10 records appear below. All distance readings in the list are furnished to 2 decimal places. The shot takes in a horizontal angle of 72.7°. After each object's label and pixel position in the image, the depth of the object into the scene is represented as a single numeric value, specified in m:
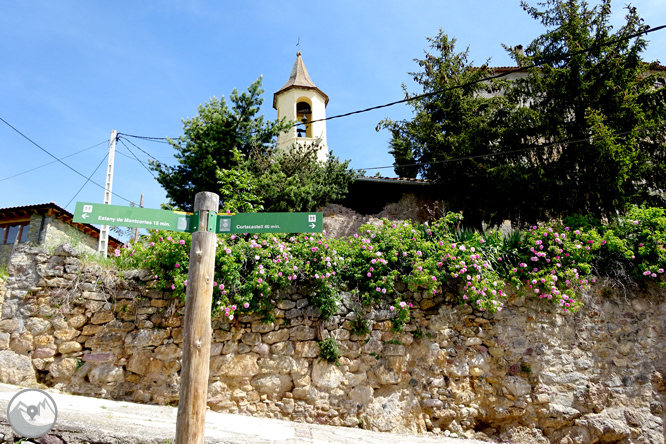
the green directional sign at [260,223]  3.97
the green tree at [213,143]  9.70
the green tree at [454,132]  10.45
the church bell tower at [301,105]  14.22
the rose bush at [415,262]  6.11
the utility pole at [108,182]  9.94
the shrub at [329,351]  6.12
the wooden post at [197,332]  3.39
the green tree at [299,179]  9.07
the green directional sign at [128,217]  3.77
